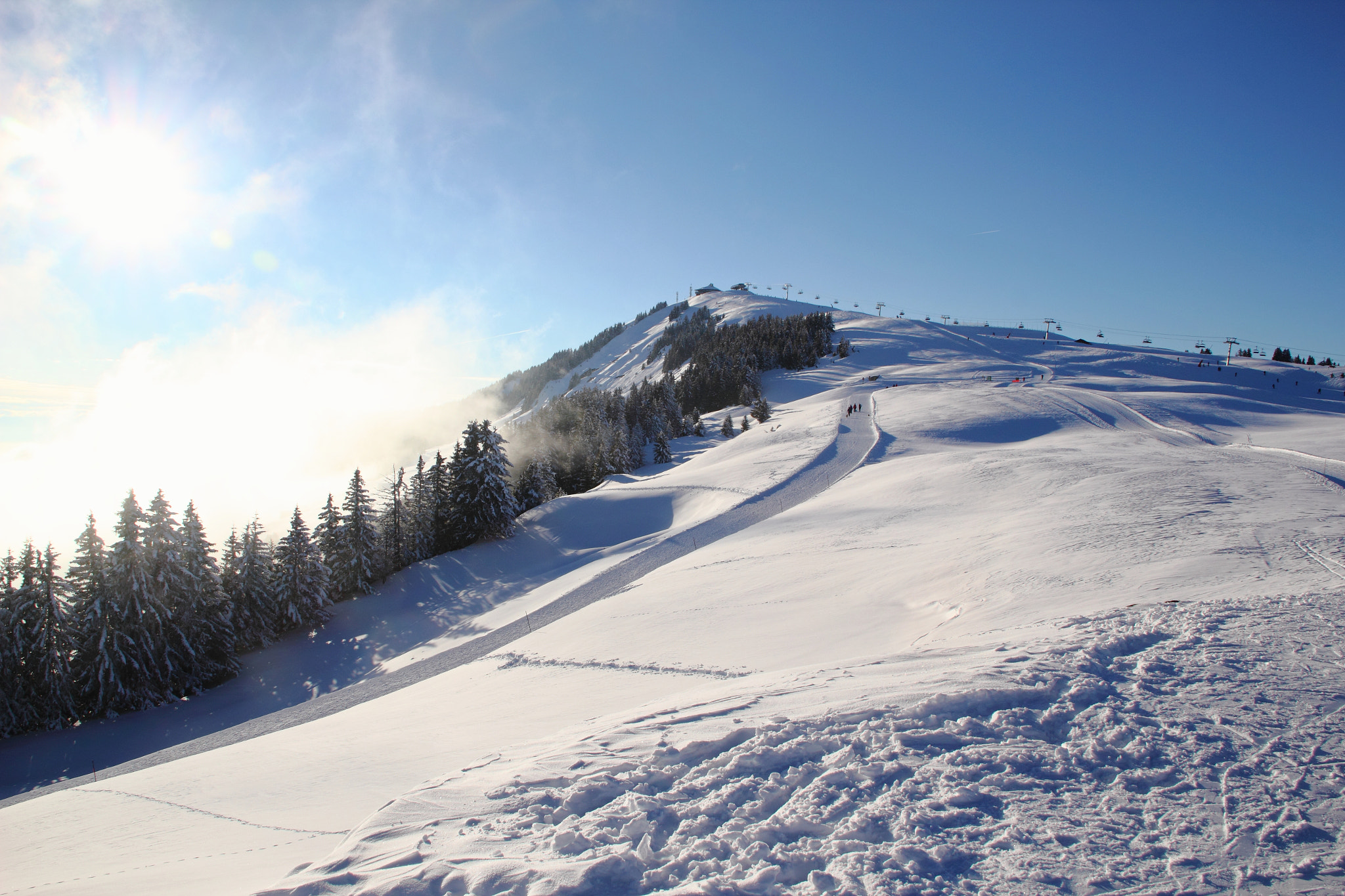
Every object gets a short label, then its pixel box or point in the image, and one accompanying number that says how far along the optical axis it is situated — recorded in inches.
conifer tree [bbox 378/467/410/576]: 1391.5
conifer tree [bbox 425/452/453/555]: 1437.0
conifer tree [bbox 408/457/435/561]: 1435.8
